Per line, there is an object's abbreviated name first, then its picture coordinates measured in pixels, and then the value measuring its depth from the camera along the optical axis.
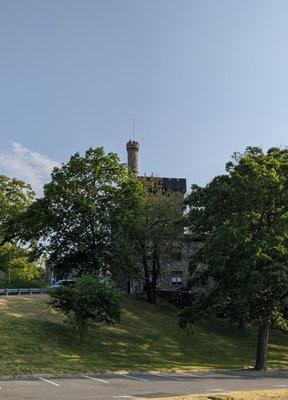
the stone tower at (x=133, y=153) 70.31
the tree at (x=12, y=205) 58.16
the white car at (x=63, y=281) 52.33
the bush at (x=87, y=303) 33.34
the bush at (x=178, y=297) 56.19
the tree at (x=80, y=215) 48.34
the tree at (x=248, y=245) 31.05
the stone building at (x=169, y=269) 61.71
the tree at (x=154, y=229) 50.66
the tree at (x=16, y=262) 61.72
